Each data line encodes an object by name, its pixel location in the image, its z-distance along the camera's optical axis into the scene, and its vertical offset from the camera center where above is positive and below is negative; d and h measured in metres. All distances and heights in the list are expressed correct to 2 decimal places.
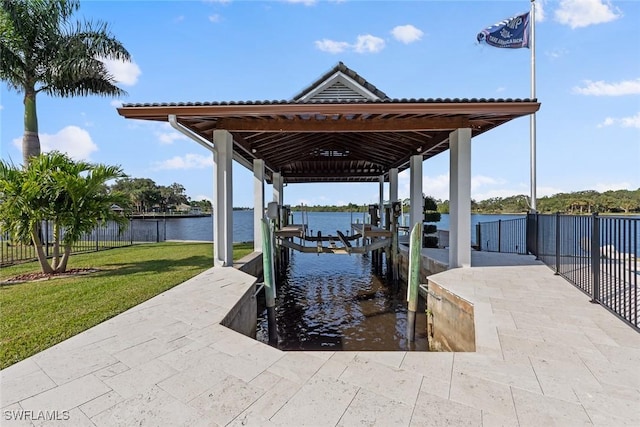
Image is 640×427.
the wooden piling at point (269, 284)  5.76 -1.33
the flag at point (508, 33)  11.00 +6.13
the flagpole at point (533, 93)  10.55 +3.90
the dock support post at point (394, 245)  10.61 -1.16
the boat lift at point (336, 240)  9.30 -0.92
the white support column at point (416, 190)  10.72 +0.68
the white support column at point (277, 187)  15.02 +1.14
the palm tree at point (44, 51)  11.54 +6.18
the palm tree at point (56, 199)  6.36 +0.27
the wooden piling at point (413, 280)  5.71 -1.27
